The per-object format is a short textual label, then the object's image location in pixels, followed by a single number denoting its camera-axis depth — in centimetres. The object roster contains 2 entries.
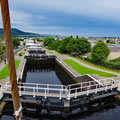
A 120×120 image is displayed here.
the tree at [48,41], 8945
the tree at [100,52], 2810
